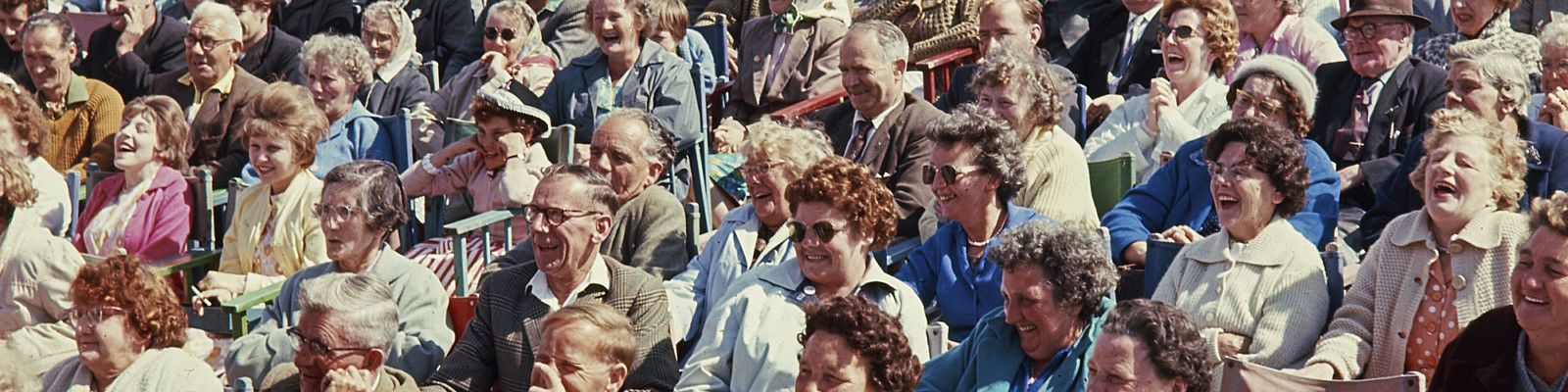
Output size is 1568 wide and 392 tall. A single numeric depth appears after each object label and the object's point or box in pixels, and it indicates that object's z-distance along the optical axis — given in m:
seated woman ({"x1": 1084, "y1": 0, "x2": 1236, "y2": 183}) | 6.16
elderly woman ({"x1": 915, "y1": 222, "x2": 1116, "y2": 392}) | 4.22
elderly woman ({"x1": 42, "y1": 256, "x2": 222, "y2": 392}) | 4.77
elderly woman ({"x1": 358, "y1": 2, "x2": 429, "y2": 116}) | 8.12
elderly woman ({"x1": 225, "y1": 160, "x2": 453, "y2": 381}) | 4.86
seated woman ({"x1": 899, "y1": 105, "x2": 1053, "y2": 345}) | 4.89
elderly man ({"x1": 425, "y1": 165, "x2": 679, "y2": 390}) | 4.71
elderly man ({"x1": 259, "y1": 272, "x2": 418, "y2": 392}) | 4.39
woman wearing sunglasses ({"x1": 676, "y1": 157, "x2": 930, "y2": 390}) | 4.50
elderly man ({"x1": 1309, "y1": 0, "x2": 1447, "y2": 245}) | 5.91
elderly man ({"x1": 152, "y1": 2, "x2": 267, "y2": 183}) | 7.49
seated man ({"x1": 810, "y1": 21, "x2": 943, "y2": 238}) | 6.05
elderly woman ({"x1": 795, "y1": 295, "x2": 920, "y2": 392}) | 4.02
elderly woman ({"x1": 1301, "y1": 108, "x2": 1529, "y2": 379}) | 4.26
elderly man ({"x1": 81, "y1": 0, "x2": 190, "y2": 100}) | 8.60
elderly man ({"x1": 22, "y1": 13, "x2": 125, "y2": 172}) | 7.68
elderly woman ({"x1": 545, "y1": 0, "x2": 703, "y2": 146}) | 7.20
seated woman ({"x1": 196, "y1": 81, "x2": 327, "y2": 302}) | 5.73
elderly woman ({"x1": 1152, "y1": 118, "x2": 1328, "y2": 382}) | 4.43
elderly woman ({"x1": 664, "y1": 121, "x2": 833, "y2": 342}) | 5.18
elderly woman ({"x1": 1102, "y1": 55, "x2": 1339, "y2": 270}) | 5.26
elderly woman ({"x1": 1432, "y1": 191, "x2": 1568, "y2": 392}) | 3.78
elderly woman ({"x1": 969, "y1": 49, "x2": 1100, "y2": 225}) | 5.45
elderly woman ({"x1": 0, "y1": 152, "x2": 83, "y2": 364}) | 5.58
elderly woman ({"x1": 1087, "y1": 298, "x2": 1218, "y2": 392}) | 3.85
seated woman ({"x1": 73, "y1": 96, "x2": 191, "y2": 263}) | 6.27
